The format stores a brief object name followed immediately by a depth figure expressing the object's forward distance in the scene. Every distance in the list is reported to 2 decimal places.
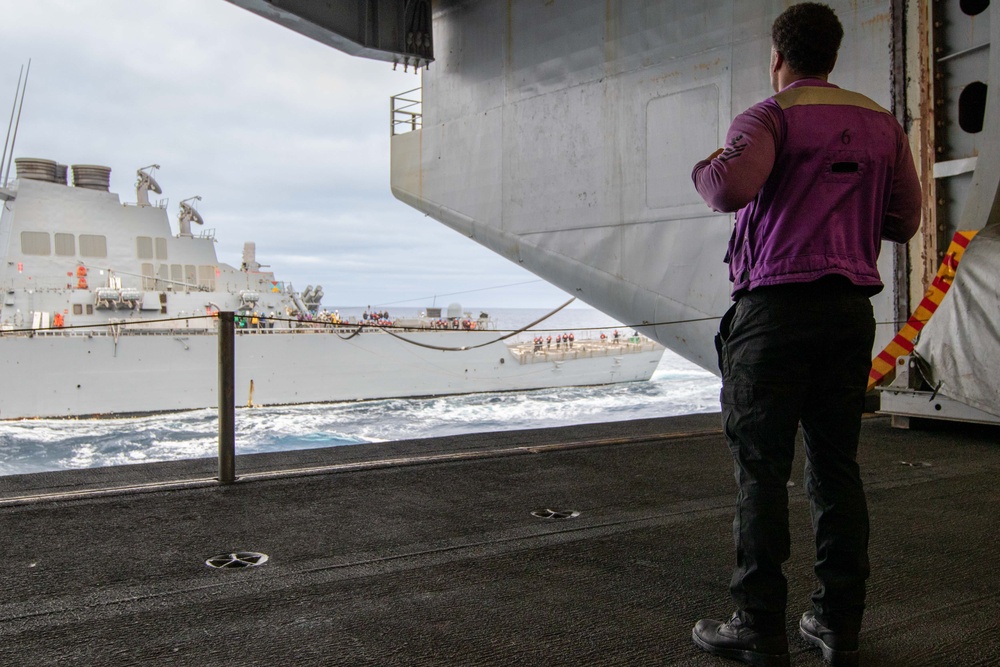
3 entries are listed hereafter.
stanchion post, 3.41
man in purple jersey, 1.54
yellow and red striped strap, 4.66
